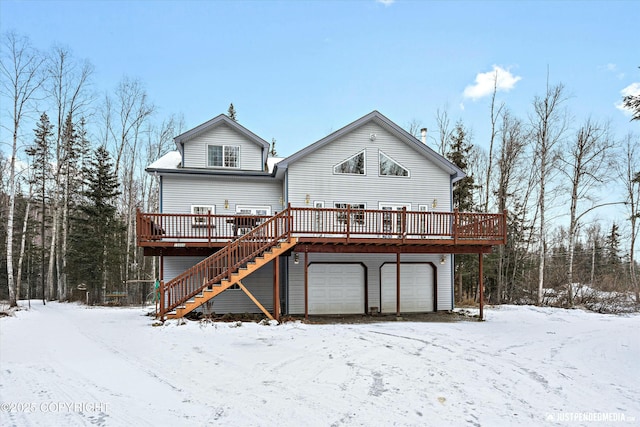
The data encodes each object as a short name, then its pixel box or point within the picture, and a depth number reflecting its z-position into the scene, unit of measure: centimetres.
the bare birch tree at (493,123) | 2280
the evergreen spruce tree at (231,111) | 4044
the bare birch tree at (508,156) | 2273
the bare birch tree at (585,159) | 1956
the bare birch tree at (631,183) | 2356
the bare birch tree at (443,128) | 2547
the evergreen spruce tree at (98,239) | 2139
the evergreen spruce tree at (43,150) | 2442
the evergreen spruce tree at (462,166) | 2264
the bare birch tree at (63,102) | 2186
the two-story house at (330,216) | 1289
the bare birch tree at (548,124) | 2008
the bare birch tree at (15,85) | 1691
